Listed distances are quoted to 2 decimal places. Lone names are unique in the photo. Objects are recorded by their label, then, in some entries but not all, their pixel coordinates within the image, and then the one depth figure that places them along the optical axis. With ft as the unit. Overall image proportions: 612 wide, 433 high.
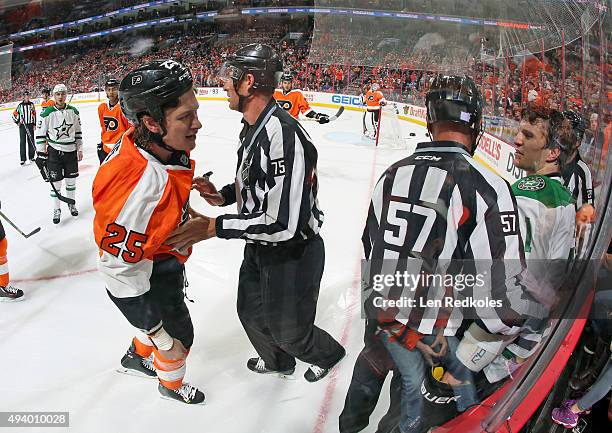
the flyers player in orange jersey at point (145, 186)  3.14
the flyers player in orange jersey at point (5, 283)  6.46
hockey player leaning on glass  2.38
